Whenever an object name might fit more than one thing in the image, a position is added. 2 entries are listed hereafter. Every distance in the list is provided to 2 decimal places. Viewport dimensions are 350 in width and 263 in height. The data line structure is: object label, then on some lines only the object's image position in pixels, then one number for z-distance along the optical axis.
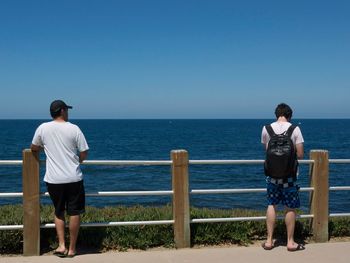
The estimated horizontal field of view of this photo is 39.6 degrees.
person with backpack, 5.88
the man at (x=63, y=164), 5.57
